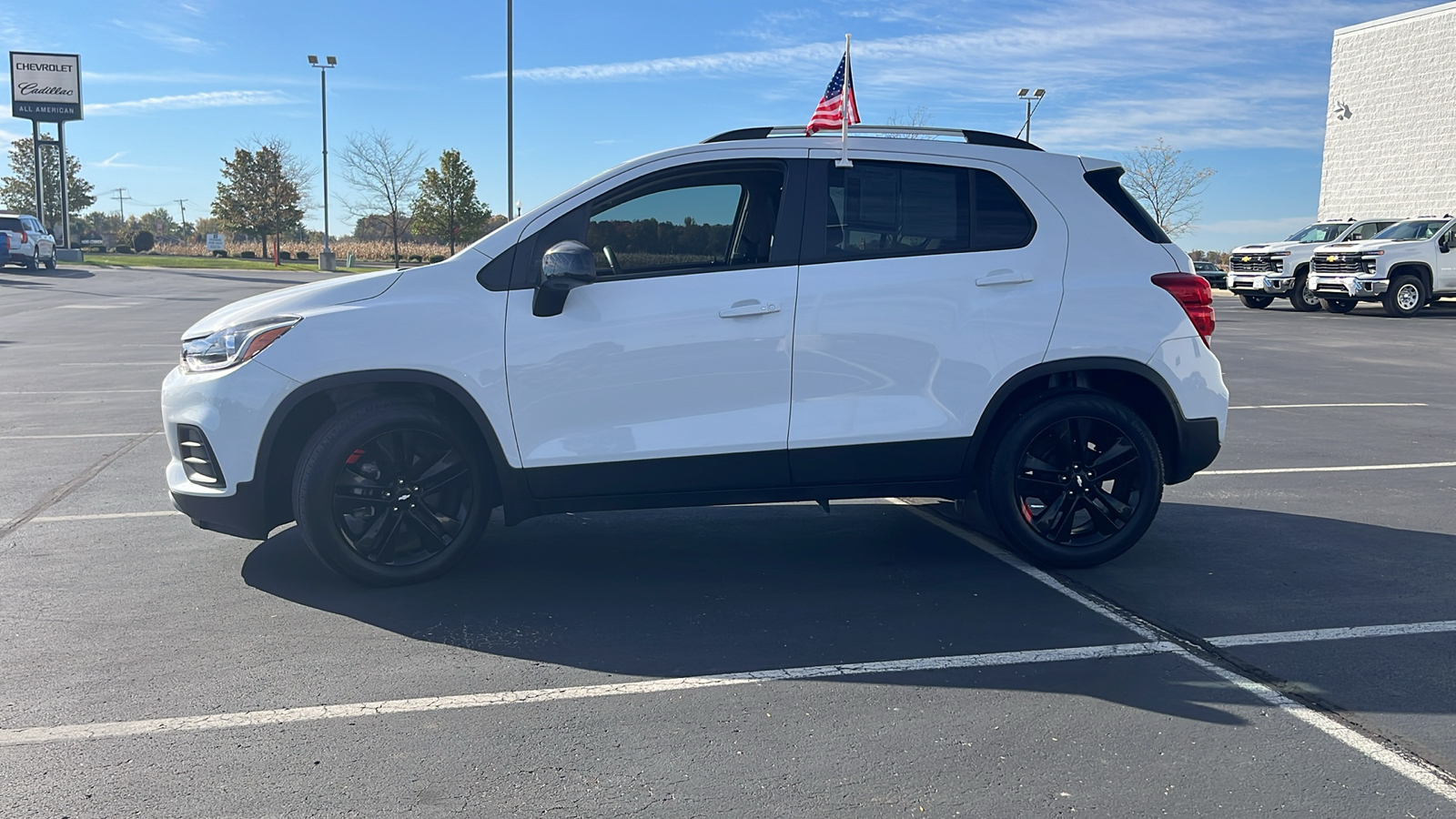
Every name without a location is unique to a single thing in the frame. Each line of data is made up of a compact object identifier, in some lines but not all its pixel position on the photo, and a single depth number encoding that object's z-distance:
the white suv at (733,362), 4.75
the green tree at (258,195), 74.94
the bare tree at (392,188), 58.09
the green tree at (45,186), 86.15
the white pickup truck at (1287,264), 28.34
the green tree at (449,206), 60.47
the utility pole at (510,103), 32.00
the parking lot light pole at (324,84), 51.50
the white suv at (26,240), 38.06
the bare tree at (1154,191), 55.28
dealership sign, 57.06
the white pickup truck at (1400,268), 26.08
